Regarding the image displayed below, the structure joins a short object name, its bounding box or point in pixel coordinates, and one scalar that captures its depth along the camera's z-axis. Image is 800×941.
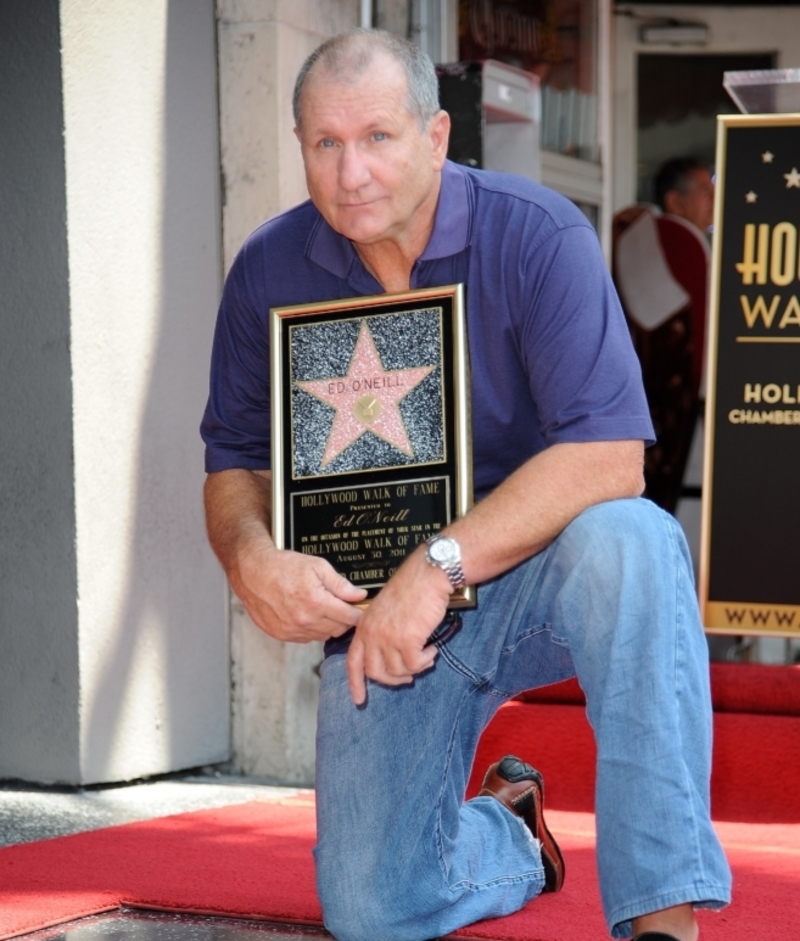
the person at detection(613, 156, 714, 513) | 5.68
